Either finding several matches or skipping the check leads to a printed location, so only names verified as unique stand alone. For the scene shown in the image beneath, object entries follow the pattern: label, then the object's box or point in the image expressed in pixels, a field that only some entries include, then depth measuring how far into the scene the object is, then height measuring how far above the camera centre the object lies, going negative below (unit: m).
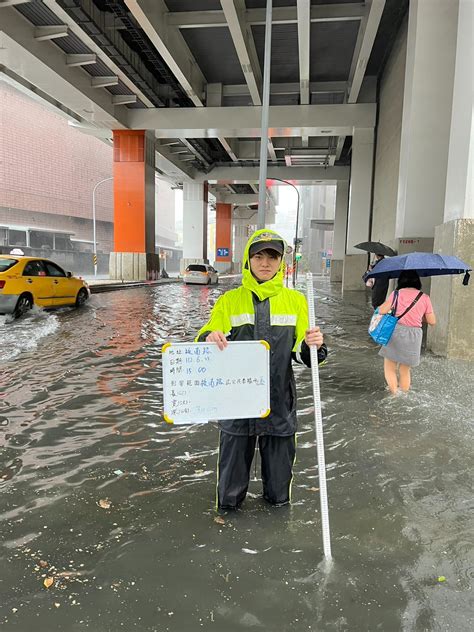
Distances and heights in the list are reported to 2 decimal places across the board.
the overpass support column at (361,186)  23.08 +3.29
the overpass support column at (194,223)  40.25 +2.16
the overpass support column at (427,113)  10.16 +3.24
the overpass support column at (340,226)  38.03 +2.01
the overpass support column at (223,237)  54.66 +1.28
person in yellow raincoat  2.74 -0.52
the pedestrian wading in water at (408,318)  5.33 -0.78
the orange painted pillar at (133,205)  26.02 +2.44
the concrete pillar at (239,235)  68.71 +2.01
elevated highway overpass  10.30 +7.14
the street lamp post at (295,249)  27.39 +0.01
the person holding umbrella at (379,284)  9.57 -0.69
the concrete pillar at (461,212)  7.12 +0.65
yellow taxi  10.55 -1.05
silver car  28.92 -1.72
